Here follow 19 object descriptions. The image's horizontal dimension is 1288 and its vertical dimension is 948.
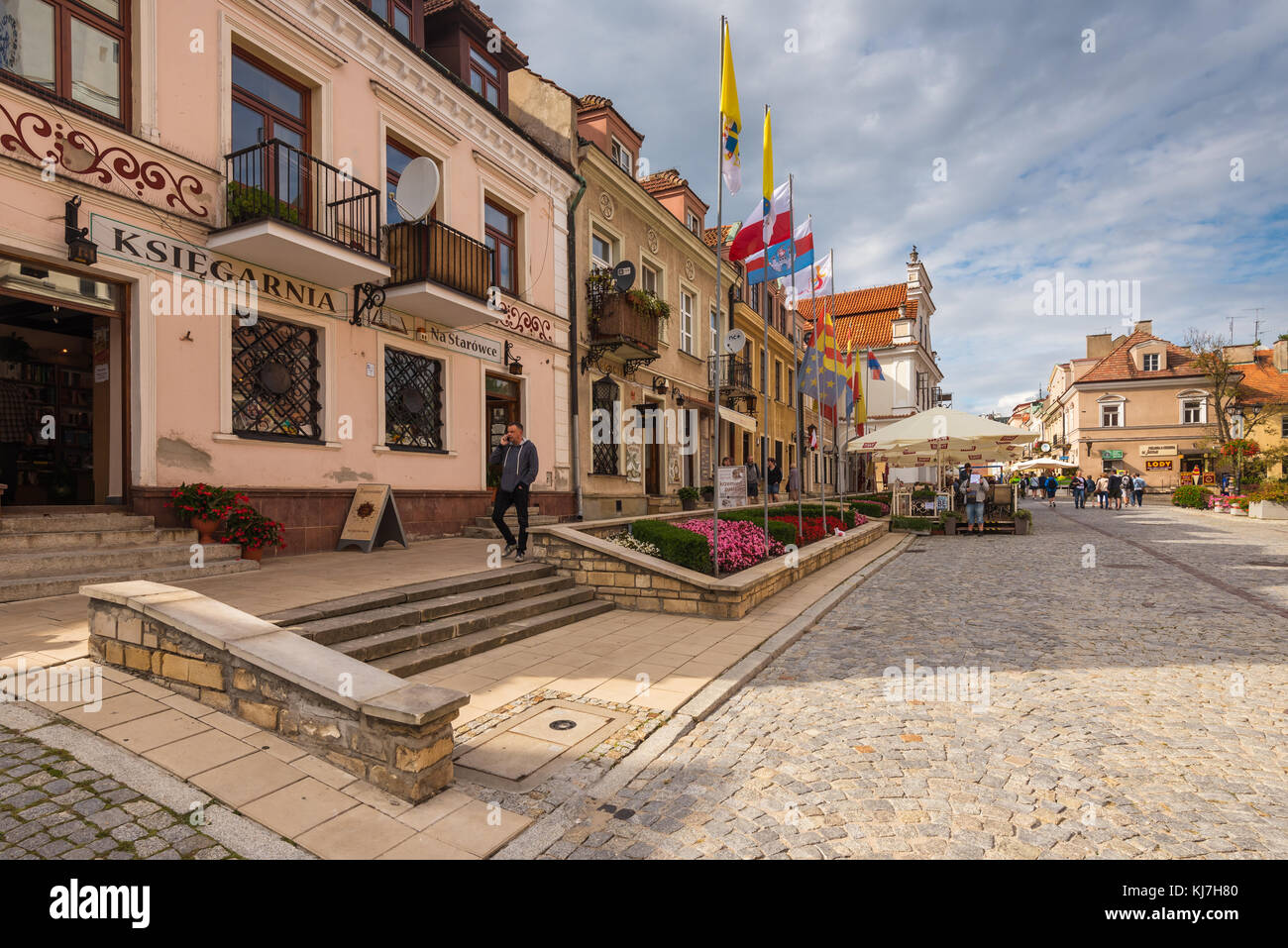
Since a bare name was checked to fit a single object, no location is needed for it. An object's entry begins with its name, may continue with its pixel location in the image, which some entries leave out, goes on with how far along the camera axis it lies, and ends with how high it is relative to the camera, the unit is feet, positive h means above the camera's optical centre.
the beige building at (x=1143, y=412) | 152.46 +14.52
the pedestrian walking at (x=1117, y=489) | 106.63 -2.27
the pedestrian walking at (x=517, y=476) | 27.99 +0.27
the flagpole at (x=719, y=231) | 25.25 +9.53
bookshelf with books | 29.43 +2.25
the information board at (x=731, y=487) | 32.19 -0.34
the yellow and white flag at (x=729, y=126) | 27.43 +14.55
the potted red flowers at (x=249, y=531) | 25.21 -1.66
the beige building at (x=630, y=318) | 49.78 +13.12
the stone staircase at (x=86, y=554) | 19.40 -2.02
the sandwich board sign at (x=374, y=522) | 30.32 -1.66
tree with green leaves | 122.31 +14.58
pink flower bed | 28.43 -2.96
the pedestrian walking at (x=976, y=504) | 59.88 -2.43
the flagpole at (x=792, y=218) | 35.19 +13.57
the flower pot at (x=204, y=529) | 24.41 -1.49
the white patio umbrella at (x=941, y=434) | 54.65 +3.60
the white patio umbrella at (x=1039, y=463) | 107.71 +2.14
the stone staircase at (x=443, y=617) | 16.62 -3.85
